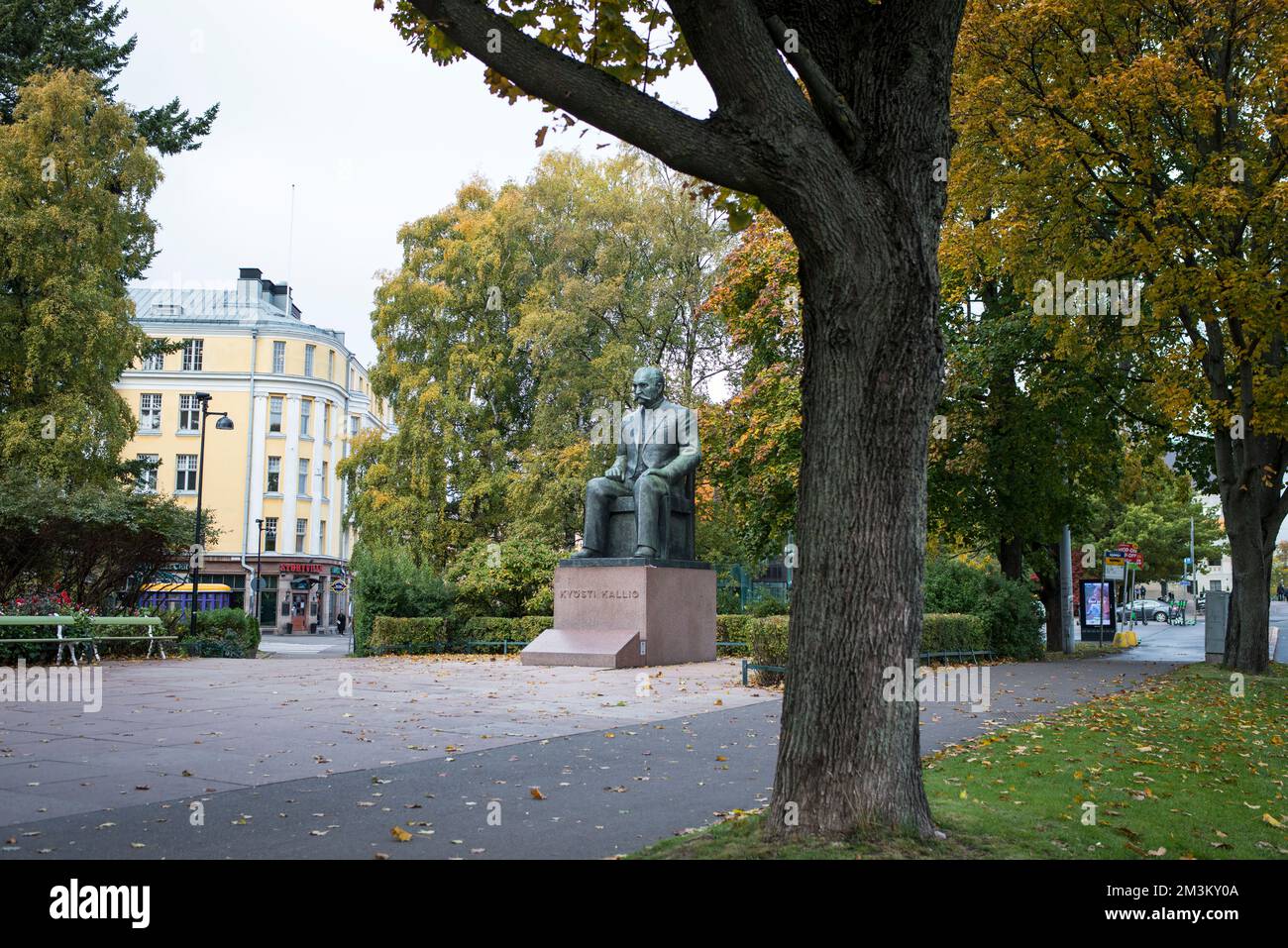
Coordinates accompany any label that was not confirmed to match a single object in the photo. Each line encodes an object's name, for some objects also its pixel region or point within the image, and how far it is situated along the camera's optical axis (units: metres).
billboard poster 36.78
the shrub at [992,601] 22.69
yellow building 62.00
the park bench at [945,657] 14.61
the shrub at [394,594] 23.89
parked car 79.88
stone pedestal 17.61
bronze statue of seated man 18.50
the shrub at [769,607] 25.34
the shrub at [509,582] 24.25
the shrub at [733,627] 24.44
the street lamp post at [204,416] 23.80
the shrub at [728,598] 29.53
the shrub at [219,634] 23.06
